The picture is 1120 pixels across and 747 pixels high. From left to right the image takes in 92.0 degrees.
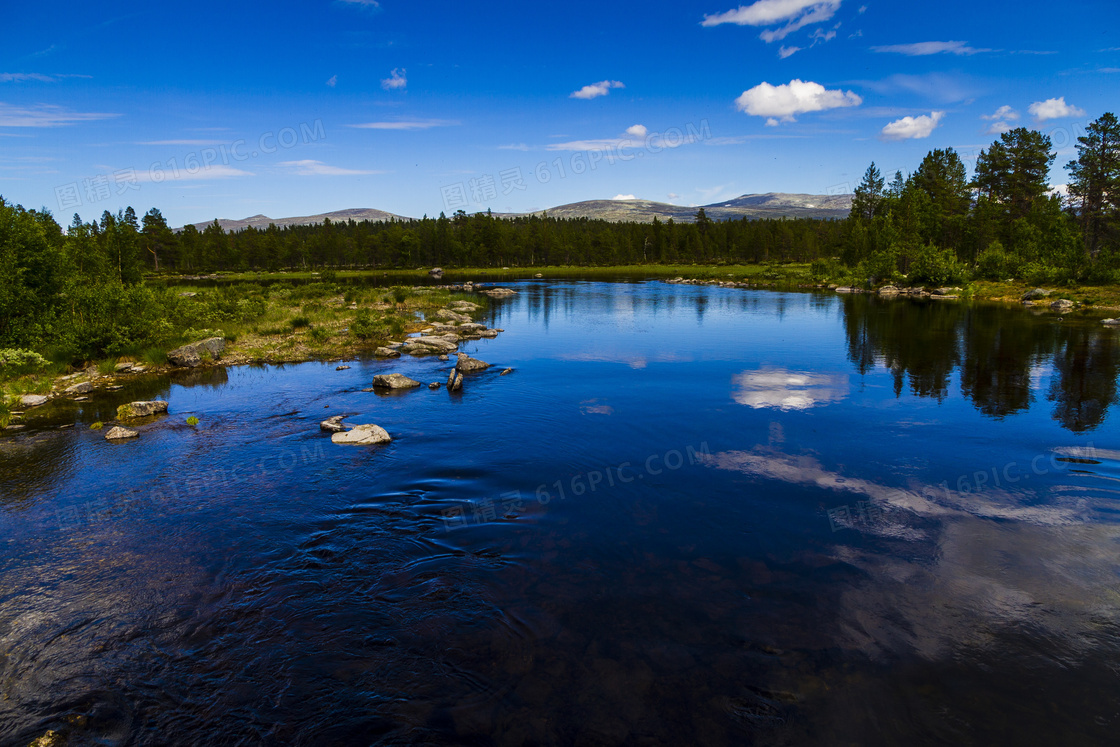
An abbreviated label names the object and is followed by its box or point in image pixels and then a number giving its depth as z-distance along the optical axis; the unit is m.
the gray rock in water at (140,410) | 22.05
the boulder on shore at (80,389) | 25.72
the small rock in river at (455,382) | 26.58
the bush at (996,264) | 68.88
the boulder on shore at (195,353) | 31.83
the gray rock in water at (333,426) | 20.48
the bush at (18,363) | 23.70
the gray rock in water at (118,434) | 19.55
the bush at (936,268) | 71.06
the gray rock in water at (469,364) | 30.84
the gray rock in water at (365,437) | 19.31
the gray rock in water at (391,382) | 26.47
